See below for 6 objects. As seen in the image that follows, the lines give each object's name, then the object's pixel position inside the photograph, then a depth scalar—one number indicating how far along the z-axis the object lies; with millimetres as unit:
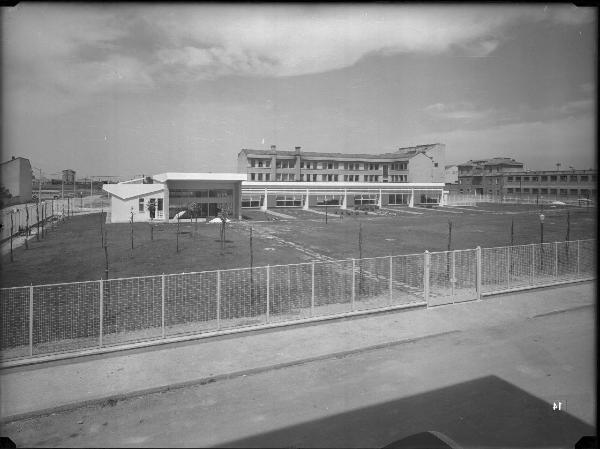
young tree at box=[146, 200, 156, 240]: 39625
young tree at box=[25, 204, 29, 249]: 24873
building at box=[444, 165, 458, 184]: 95269
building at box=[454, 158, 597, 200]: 74562
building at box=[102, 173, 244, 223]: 39000
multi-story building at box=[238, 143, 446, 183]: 68062
